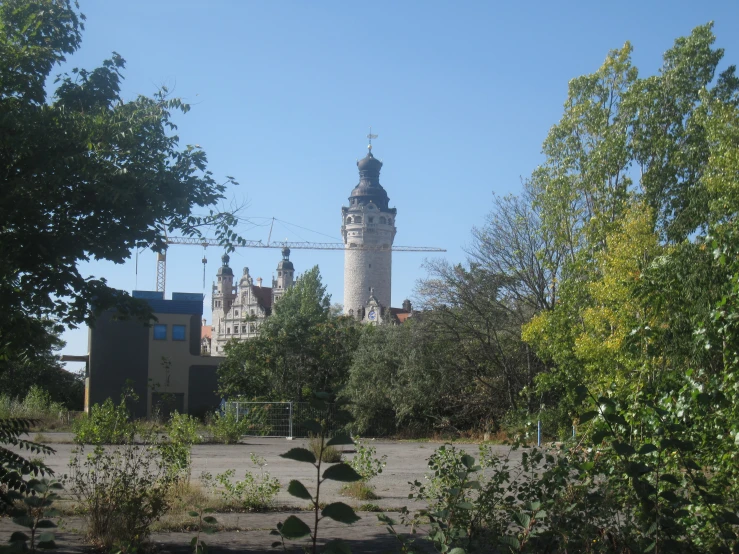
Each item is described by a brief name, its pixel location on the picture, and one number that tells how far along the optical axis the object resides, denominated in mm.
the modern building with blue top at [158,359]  41562
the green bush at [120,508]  6613
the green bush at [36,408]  26594
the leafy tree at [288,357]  36281
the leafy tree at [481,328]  30156
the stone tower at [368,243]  127688
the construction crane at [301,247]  137875
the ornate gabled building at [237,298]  125000
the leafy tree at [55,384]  38750
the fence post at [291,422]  28509
